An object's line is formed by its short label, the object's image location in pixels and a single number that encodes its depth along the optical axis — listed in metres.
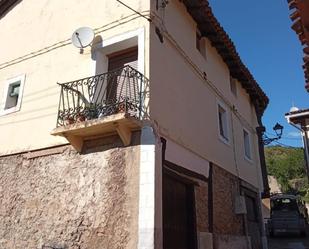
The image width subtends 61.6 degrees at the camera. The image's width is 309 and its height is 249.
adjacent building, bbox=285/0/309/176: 2.40
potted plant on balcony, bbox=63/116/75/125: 5.43
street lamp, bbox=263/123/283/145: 10.97
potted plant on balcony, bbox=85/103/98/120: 5.40
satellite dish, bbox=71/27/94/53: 6.10
